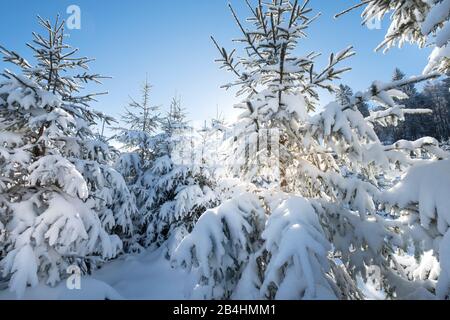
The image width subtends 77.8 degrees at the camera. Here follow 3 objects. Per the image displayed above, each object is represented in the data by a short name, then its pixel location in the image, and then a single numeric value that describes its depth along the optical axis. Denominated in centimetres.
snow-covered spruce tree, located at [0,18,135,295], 634
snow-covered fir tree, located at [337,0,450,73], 399
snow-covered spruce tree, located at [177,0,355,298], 410
